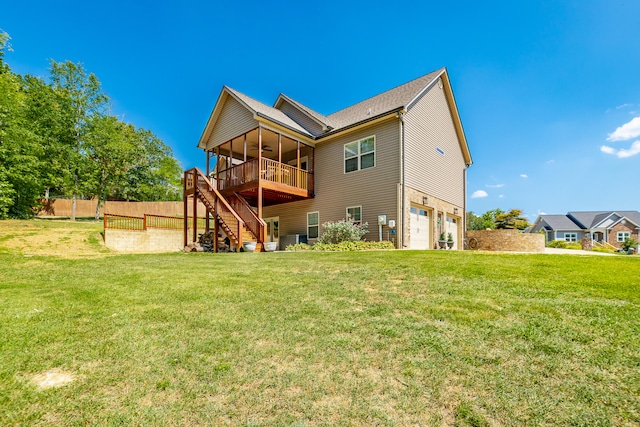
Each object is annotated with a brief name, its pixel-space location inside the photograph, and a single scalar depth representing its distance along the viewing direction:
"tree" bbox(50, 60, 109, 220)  23.12
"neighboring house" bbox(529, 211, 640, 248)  33.88
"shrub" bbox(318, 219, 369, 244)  12.23
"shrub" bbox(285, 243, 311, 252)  12.77
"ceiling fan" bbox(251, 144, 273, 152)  16.23
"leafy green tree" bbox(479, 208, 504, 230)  31.16
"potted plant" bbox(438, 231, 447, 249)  13.99
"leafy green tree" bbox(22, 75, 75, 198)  21.47
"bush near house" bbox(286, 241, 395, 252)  11.09
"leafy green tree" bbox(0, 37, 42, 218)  14.39
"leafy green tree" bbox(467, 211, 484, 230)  54.25
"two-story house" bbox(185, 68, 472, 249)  12.34
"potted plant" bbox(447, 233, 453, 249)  14.41
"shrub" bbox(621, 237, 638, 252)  21.29
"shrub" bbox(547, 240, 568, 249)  25.81
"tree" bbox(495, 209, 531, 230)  30.40
